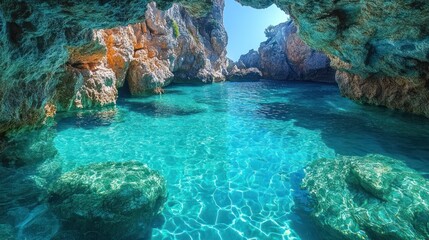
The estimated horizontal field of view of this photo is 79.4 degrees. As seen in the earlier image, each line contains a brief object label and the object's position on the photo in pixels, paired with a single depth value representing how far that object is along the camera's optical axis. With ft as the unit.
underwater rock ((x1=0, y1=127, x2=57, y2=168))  26.55
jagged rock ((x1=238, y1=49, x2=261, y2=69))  178.20
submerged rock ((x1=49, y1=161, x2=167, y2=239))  18.89
